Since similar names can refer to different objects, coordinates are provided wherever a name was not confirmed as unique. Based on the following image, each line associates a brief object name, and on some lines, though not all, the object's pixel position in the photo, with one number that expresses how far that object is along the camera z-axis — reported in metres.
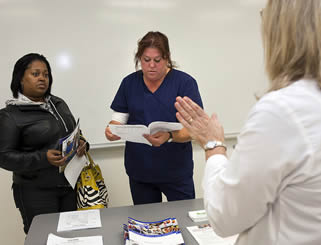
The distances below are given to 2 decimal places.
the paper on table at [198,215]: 1.40
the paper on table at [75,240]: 1.20
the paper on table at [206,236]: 1.21
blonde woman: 0.63
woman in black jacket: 1.76
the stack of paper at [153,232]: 1.19
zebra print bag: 1.87
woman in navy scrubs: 1.86
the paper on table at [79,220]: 1.35
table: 1.26
